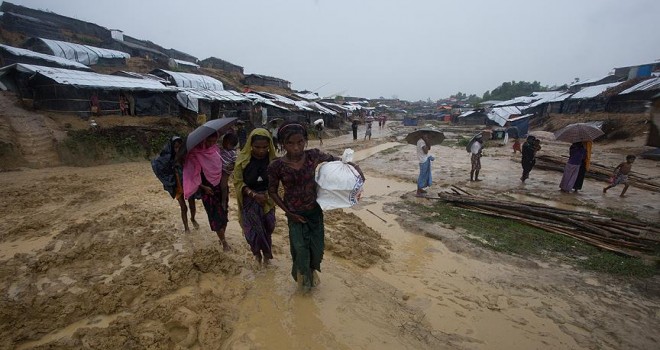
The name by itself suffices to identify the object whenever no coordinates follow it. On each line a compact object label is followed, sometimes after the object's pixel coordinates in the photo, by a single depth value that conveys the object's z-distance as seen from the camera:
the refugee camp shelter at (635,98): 18.34
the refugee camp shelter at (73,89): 12.30
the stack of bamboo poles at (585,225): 4.53
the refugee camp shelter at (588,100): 23.35
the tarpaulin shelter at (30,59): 17.66
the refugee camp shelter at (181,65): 30.39
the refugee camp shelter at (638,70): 30.20
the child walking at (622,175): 7.35
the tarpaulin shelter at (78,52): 21.22
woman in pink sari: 3.83
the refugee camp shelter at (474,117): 37.50
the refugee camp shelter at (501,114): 28.77
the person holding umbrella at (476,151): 8.71
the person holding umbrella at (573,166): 7.68
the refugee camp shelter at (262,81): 35.50
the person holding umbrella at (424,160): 7.11
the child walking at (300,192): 2.80
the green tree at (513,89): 57.12
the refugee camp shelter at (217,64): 39.78
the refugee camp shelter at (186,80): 21.61
